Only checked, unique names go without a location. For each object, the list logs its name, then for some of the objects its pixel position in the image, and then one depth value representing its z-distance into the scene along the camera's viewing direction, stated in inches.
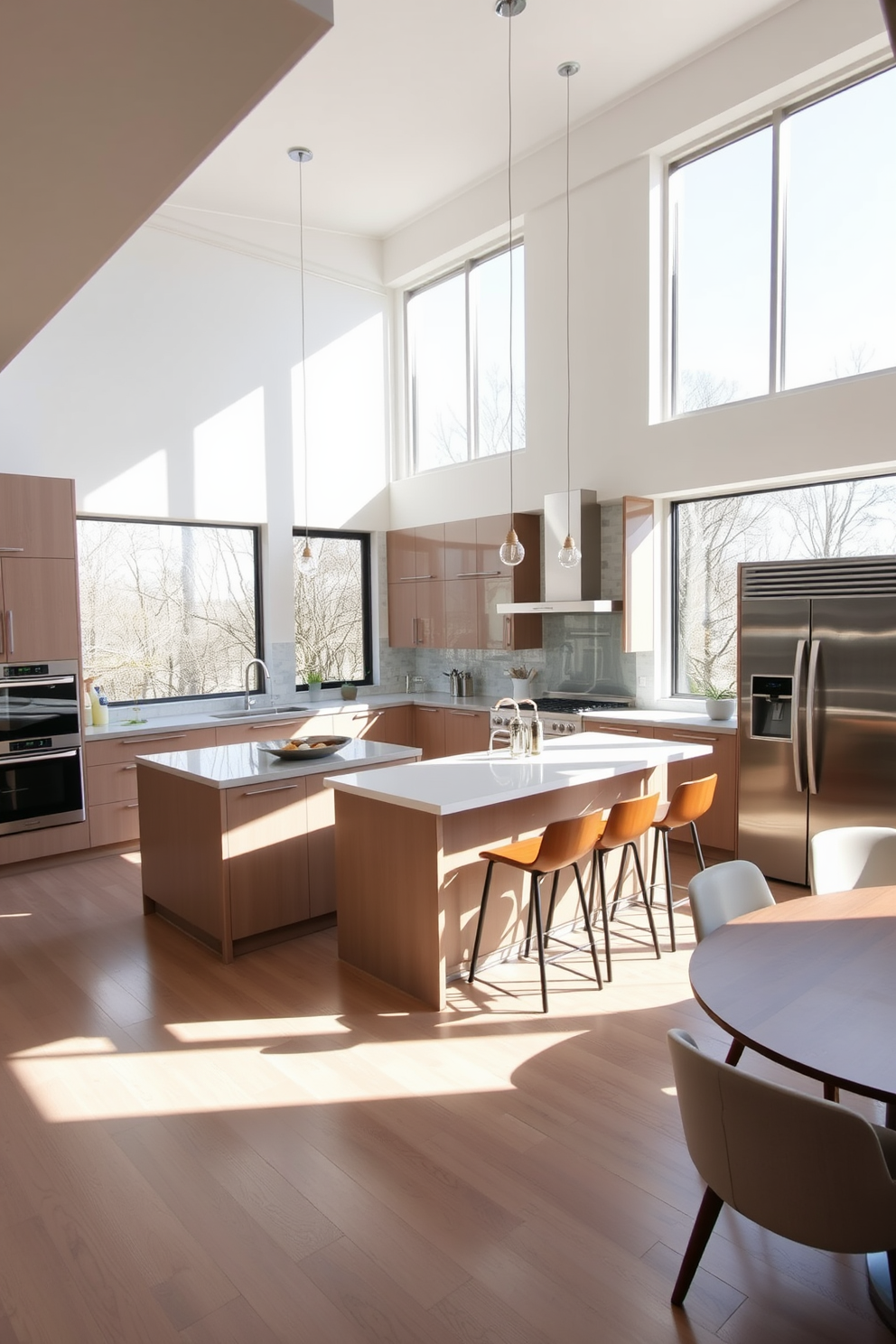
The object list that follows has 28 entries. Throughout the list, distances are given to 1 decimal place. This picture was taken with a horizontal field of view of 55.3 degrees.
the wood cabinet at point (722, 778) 200.7
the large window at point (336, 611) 291.3
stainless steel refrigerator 171.6
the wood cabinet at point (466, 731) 262.7
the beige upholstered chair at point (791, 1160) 59.4
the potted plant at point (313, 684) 288.1
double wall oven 205.3
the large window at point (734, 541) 195.2
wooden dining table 64.6
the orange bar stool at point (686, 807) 155.8
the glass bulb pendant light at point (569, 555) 167.9
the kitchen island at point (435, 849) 134.2
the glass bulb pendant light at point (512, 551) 159.9
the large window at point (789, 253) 185.6
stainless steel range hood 236.1
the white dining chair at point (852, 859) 116.8
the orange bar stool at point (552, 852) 132.0
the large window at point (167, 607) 245.1
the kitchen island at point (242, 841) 154.6
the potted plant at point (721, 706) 210.1
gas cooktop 240.8
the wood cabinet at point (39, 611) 203.6
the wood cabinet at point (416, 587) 287.3
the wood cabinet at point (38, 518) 202.5
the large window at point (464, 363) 276.2
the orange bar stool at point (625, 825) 143.6
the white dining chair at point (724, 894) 97.1
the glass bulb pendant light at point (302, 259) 217.9
